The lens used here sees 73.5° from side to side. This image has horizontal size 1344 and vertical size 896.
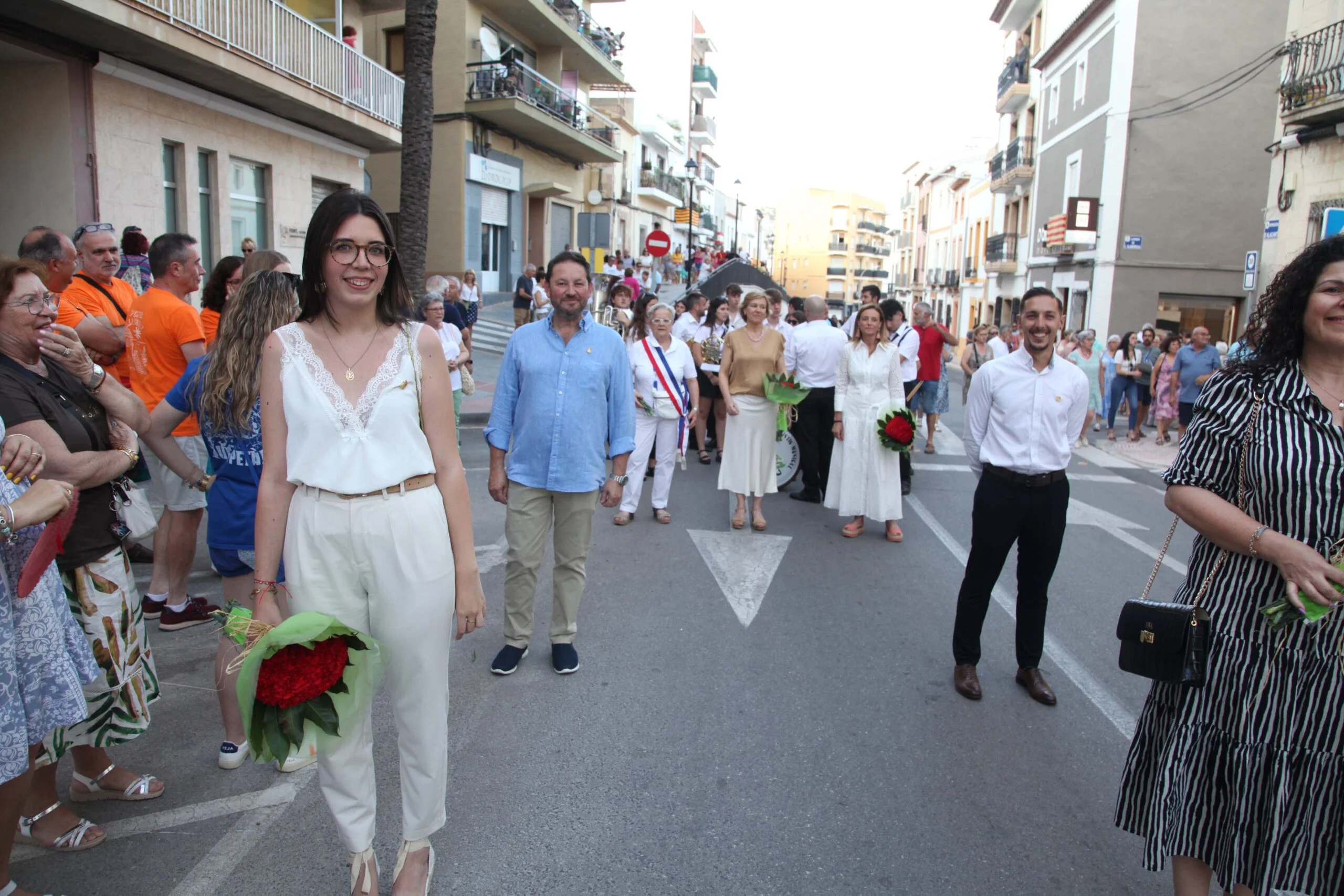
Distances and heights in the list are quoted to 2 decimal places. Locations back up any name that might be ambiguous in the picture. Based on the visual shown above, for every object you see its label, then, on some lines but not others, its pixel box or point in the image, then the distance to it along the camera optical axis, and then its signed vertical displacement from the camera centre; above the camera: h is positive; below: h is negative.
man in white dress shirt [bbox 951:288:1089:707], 4.41 -0.68
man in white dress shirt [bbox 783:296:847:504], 9.23 -0.60
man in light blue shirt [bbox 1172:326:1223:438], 13.27 -0.34
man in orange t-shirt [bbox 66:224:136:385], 5.74 +0.08
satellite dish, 24.81 +7.48
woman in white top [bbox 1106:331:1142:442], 15.62 -0.68
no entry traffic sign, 21.44 +1.83
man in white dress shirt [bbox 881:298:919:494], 9.03 -0.11
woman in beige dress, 7.91 -0.71
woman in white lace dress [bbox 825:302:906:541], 7.68 -0.82
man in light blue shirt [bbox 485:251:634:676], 4.50 -0.62
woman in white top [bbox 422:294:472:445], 8.49 -0.26
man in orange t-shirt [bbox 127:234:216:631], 4.68 -0.36
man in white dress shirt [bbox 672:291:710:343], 11.53 +0.06
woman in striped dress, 2.46 -0.82
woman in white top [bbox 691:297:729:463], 10.63 -0.41
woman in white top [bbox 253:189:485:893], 2.54 -0.50
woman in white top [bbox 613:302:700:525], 7.75 -0.66
